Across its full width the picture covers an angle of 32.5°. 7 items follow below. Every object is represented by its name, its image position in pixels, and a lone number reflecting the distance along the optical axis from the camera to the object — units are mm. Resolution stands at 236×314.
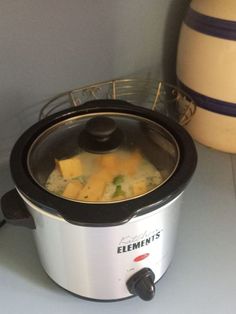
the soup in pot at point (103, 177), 543
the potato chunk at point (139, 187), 540
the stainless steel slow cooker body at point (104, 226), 483
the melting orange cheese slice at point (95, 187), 537
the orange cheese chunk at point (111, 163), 578
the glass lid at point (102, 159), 552
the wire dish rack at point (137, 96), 830
